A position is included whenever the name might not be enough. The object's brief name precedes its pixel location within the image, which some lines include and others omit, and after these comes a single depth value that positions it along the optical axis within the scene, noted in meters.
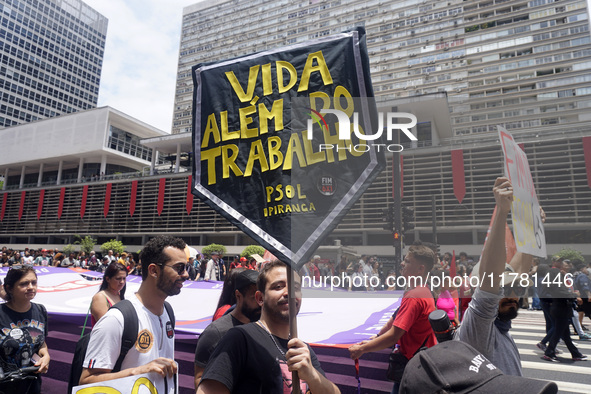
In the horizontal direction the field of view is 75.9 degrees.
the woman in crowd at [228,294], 3.69
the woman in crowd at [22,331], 2.98
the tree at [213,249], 28.16
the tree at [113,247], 32.33
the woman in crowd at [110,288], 3.64
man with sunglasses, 2.03
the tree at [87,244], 34.25
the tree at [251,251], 22.10
